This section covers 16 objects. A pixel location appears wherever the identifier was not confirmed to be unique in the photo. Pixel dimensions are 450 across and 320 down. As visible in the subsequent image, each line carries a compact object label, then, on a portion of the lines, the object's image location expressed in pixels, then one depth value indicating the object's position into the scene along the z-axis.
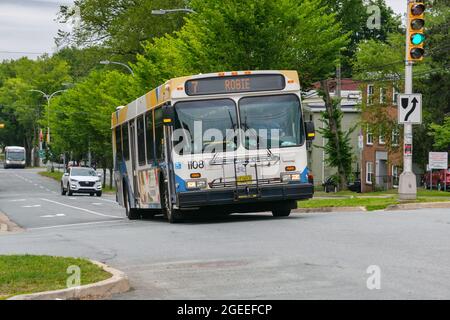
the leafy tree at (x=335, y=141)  48.94
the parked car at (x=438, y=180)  58.28
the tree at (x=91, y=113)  62.28
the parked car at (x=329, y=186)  64.96
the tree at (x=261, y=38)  35.78
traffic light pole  24.23
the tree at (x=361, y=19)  69.88
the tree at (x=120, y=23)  67.62
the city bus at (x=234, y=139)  20.22
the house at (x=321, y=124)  75.00
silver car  57.66
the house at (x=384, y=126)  60.25
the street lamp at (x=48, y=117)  100.81
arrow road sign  24.03
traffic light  22.95
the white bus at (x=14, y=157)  133.50
